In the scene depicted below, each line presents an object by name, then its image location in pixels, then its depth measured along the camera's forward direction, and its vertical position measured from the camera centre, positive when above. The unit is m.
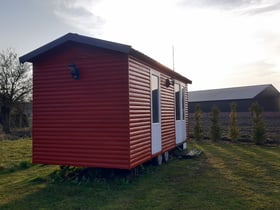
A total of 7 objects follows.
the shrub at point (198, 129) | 14.21 -0.79
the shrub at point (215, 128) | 13.70 -0.72
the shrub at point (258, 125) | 12.32 -0.54
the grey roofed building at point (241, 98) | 28.58 +1.78
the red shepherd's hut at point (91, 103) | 5.66 +0.27
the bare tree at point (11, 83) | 20.05 +2.51
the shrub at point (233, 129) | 13.27 -0.76
